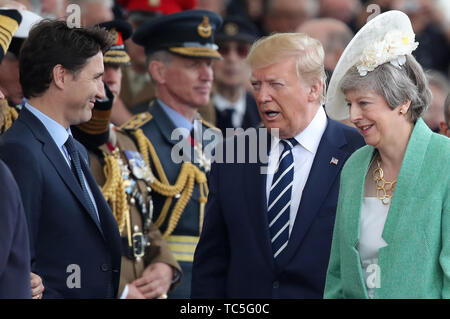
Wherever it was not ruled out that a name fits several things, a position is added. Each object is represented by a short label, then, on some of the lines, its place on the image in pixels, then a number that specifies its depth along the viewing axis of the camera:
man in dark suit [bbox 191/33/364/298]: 8.94
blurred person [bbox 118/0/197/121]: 14.42
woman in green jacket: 7.38
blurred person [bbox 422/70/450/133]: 14.92
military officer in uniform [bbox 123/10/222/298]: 11.65
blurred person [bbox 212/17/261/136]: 16.64
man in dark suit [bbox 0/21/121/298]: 8.47
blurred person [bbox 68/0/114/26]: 14.03
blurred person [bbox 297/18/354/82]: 14.78
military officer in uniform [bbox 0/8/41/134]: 9.91
